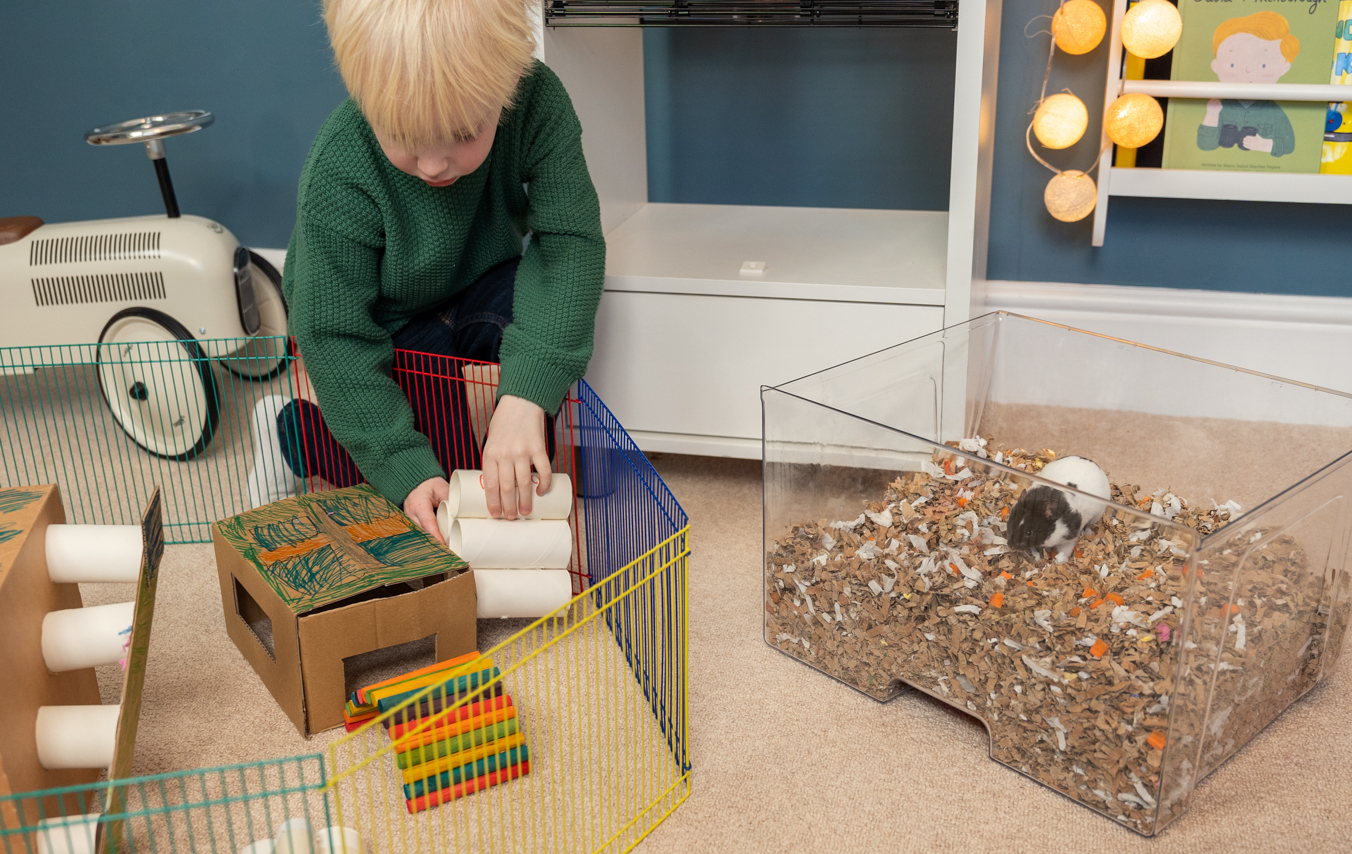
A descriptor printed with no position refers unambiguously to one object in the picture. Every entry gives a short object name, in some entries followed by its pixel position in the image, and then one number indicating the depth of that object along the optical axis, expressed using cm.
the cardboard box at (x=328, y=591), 92
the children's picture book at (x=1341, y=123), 143
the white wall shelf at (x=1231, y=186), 146
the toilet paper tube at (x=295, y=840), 73
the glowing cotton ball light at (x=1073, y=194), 153
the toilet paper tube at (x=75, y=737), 79
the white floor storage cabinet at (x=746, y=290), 121
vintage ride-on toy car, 150
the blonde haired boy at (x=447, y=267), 95
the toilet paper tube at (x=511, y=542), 103
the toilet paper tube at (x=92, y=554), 88
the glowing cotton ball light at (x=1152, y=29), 142
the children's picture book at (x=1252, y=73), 144
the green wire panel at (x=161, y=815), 66
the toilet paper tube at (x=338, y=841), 75
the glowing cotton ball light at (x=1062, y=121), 150
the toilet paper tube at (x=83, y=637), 84
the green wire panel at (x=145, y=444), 138
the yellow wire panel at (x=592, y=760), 81
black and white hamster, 86
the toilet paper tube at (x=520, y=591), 103
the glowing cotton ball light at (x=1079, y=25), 147
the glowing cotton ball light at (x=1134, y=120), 147
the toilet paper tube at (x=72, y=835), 61
